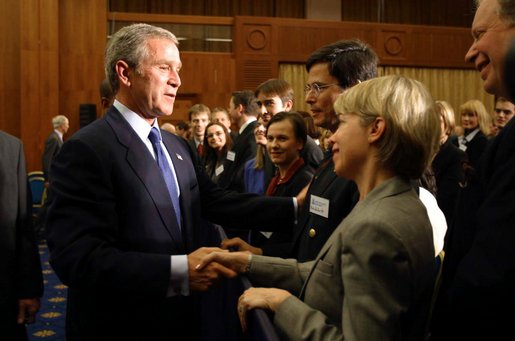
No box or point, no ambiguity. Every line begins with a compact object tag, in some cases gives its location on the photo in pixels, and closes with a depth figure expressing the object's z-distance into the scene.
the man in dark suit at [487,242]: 1.11
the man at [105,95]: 3.55
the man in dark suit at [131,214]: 1.68
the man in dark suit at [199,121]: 6.71
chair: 8.06
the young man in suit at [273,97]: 4.21
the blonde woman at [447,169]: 4.00
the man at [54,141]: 8.43
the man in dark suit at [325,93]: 1.91
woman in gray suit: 1.18
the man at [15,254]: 2.44
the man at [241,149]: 4.40
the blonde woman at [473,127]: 5.21
